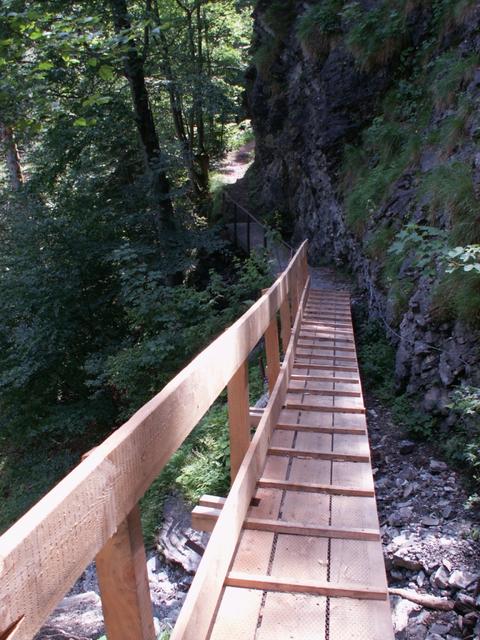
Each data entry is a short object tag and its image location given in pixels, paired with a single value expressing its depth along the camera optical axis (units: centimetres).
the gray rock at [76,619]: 395
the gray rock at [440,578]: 337
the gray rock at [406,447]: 512
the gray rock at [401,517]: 406
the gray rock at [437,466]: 466
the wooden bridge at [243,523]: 95
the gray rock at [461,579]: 329
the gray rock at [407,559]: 358
